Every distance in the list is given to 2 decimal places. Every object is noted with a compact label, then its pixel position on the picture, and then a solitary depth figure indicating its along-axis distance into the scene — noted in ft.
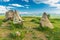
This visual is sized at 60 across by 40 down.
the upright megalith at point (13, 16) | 10.53
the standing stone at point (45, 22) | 10.20
